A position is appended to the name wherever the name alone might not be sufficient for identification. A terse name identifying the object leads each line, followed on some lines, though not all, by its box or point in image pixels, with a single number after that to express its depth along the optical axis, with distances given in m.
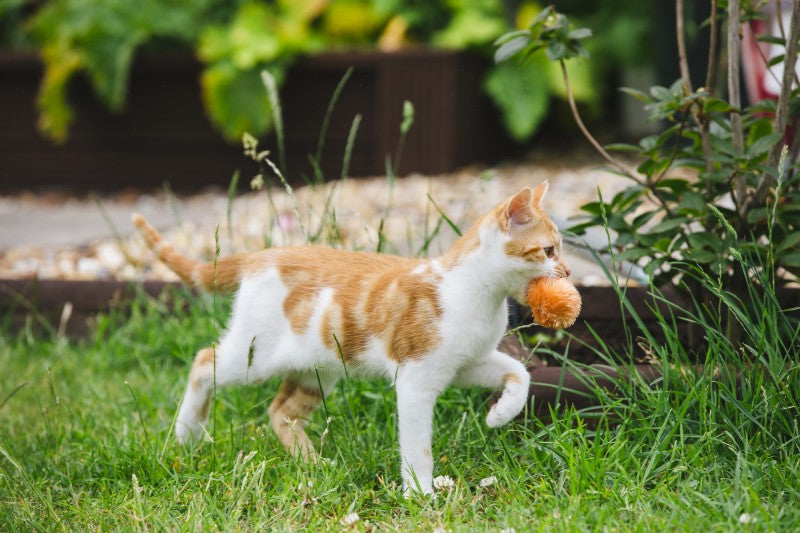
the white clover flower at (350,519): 4.01
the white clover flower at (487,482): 4.24
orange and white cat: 4.05
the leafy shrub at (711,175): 4.77
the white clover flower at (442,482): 4.20
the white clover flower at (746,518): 3.61
